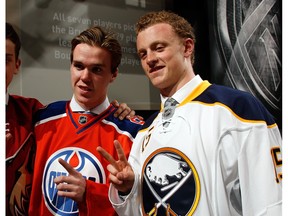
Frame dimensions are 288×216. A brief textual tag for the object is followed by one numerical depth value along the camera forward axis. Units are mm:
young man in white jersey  1114
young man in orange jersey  1431
